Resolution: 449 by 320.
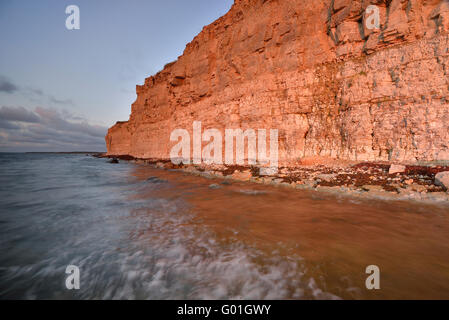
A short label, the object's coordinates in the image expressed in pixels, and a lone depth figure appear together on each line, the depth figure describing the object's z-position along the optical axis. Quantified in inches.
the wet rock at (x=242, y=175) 371.1
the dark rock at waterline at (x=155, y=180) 396.5
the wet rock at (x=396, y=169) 285.4
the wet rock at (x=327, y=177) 292.6
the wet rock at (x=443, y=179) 208.7
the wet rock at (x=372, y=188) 224.6
